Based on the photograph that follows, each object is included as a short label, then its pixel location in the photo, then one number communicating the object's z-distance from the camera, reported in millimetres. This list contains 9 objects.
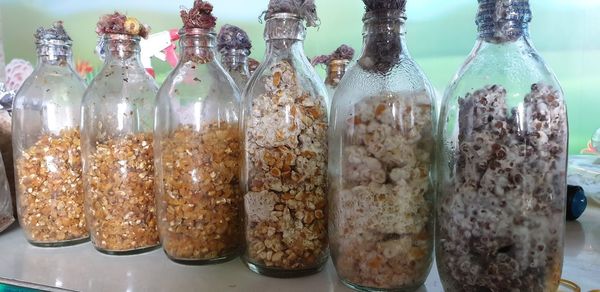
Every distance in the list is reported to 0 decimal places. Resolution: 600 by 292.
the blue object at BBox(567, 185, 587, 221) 856
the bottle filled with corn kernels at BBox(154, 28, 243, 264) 602
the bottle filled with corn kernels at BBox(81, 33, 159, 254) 649
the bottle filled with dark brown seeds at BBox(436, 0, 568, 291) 411
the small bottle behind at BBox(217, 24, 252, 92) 820
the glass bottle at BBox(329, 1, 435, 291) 480
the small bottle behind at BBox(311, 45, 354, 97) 991
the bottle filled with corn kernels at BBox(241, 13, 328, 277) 542
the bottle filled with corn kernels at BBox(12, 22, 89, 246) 695
